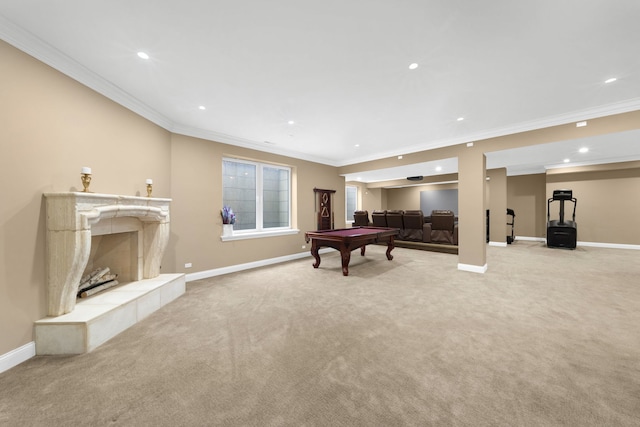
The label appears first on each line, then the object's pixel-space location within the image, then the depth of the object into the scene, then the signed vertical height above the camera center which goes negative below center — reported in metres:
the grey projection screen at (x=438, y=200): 10.13 +0.53
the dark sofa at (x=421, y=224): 6.61 -0.38
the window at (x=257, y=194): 4.94 +0.46
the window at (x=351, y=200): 10.41 +0.58
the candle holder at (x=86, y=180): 2.31 +0.35
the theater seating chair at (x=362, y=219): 8.17 -0.22
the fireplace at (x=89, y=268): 2.00 -0.61
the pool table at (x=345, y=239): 4.34 -0.54
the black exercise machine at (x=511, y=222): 7.83 -0.39
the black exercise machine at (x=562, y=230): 6.69 -0.56
